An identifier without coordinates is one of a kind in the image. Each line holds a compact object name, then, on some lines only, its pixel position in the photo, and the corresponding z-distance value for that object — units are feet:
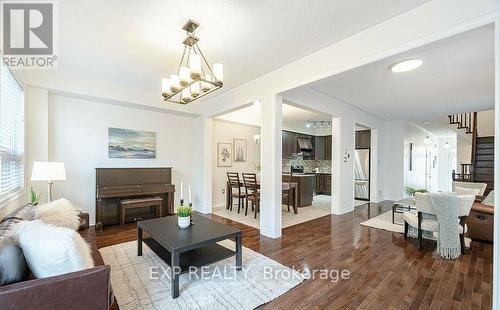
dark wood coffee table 6.69
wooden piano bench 13.33
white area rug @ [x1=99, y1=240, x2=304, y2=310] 6.31
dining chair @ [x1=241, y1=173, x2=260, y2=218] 16.03
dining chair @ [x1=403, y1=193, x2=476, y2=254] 9.32
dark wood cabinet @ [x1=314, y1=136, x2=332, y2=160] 28.37
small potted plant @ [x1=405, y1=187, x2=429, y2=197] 15.60
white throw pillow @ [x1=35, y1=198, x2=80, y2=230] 6.93
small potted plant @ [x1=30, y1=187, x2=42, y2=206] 9.56
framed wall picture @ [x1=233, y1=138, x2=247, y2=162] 21.50
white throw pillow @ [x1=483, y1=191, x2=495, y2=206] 12.48
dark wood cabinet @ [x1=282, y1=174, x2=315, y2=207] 19.44
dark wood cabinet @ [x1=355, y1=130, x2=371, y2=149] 23.62
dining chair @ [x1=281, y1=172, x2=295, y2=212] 16.92
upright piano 13.29
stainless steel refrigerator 23.41
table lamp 9.21
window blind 7.80
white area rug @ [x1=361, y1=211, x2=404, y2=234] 13.27
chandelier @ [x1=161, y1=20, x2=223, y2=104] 7.30
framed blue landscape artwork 14.62
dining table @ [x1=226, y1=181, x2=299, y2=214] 16.39
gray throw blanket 9.18
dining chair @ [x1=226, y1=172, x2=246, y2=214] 17.52
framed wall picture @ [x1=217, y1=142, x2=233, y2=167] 20.26
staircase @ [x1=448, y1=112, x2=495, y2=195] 20.86
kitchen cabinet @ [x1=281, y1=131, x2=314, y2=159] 25.73
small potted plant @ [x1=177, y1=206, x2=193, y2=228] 8.46
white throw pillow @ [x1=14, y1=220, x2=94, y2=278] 4.29
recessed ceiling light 10.11
